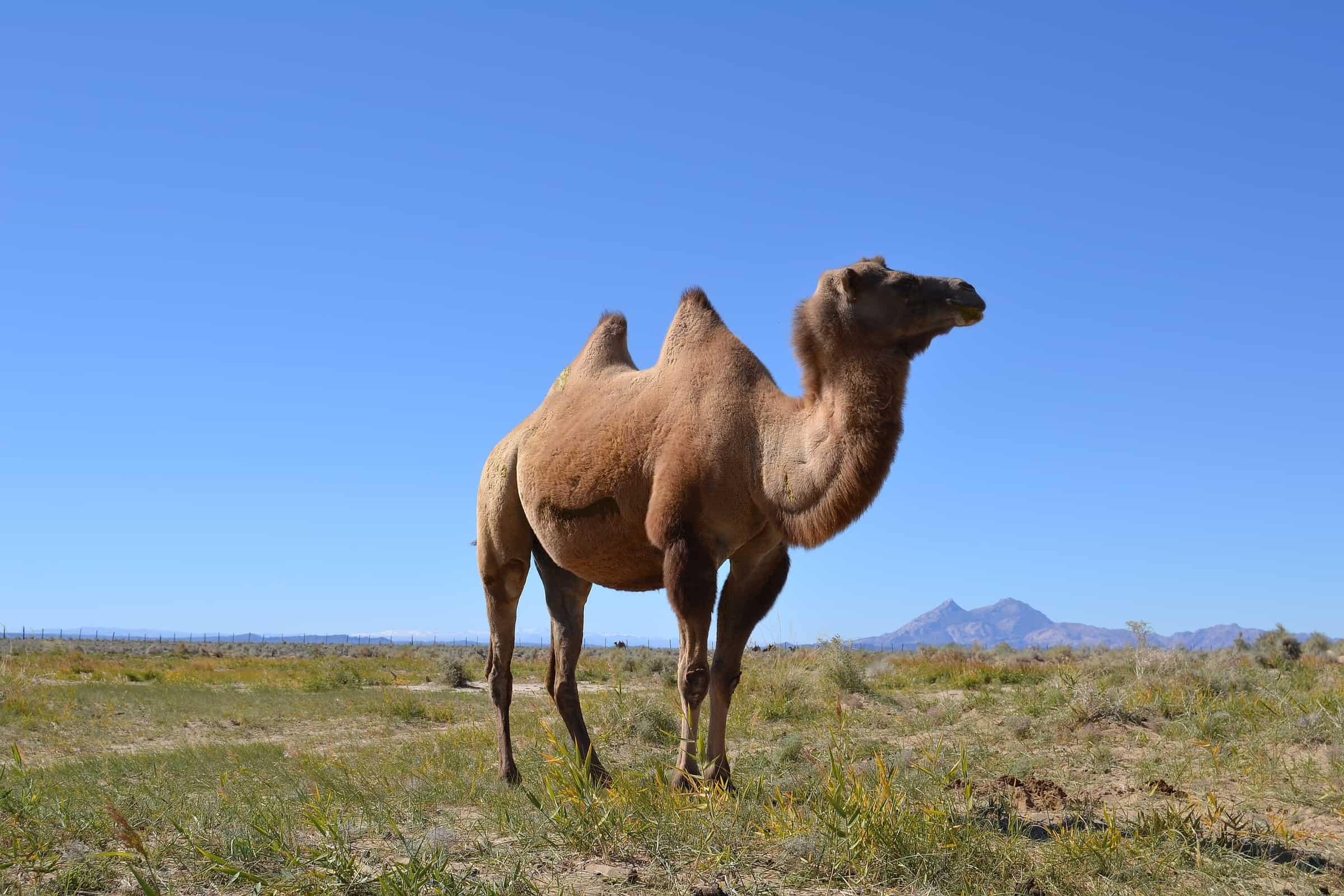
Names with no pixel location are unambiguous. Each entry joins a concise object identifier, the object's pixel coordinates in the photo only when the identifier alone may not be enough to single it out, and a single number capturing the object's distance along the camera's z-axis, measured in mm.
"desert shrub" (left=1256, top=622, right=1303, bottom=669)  19891
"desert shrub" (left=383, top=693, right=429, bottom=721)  16078
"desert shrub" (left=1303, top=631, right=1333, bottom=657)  28297
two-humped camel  5523
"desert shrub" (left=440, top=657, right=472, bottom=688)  24469
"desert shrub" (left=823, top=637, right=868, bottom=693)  13984
